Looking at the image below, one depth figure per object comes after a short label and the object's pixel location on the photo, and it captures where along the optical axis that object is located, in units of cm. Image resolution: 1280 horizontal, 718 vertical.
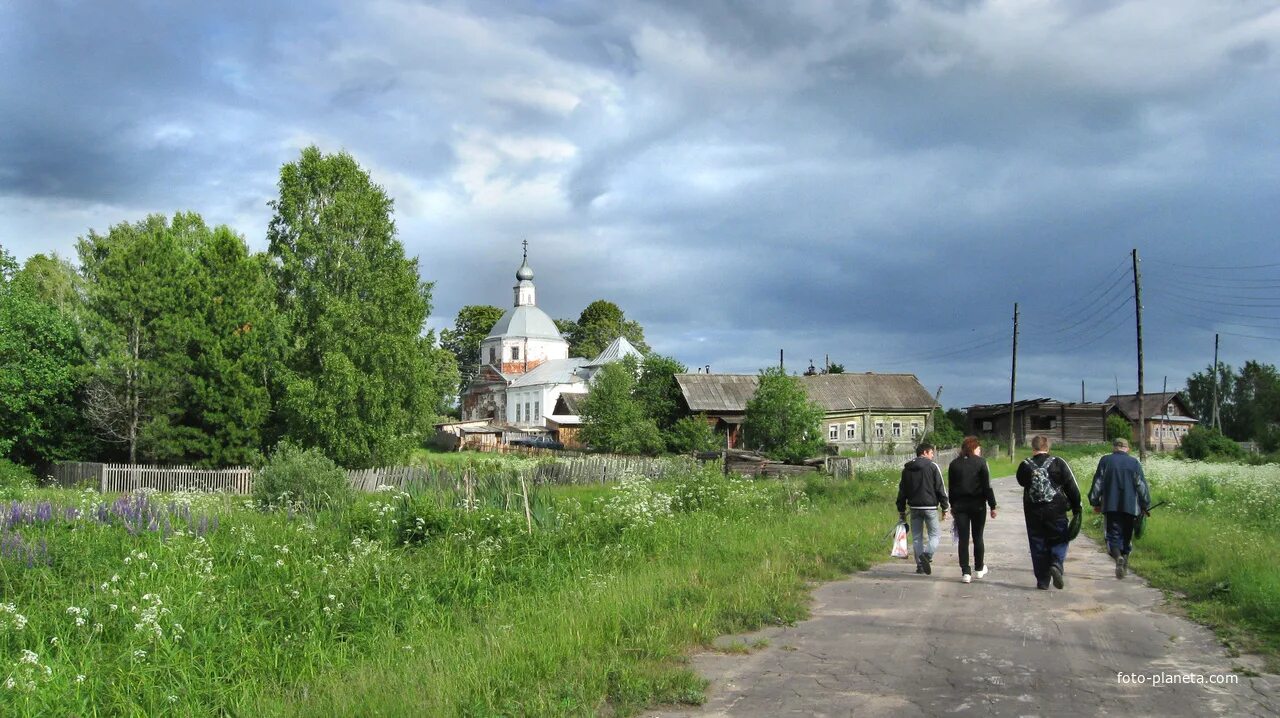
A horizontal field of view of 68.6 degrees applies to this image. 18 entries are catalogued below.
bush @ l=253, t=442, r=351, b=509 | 1727
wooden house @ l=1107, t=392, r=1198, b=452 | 7206
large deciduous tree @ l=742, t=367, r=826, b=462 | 4578
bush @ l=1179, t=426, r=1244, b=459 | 4798
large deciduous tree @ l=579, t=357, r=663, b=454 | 5062
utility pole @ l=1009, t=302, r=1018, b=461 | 5444
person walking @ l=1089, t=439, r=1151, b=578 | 1094
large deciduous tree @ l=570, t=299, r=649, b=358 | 9381
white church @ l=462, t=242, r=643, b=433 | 7894
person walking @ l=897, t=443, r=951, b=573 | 1098
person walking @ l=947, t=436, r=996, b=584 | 1066
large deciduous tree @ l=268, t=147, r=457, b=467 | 3334
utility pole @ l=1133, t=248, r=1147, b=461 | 3840
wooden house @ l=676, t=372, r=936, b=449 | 5978
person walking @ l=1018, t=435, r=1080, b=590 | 993
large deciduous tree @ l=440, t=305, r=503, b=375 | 10031
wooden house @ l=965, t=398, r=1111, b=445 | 6881
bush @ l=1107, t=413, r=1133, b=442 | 6371
